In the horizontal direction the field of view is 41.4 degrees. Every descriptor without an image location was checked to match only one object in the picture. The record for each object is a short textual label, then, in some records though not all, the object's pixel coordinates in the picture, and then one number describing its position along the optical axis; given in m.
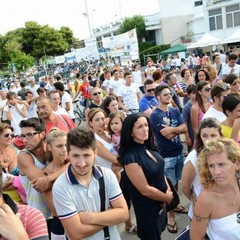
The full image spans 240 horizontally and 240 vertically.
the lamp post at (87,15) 42.16
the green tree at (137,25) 58.38
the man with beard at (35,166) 2.81
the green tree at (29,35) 59.81
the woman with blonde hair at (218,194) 2.18
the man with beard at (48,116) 4.50
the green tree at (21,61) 41.84
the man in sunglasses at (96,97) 6.40
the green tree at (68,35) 66.86
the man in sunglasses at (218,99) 4.09
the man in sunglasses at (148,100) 5.95
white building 52.03
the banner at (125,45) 18.48
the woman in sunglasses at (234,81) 5.61
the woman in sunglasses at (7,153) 3.63
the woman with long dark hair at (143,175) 3.00
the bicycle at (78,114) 12.16
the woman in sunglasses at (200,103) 4.63
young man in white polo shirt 2.27
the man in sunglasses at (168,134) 4.34
